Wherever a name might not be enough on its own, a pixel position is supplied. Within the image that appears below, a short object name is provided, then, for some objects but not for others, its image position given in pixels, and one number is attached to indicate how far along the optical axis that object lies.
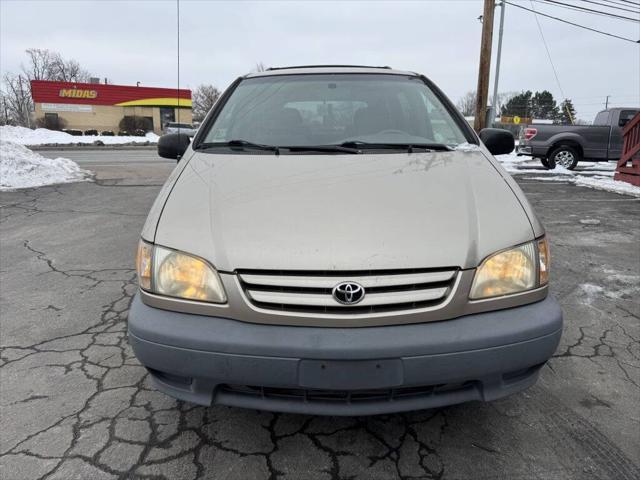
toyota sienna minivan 1.60
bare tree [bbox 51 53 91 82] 63.41
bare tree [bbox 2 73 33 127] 61.09
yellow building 39.47
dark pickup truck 12.68
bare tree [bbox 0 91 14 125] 62.14
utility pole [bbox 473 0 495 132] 12.95
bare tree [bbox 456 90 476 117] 72.85
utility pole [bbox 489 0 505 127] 20.73
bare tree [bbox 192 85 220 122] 60.75
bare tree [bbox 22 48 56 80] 62.88
